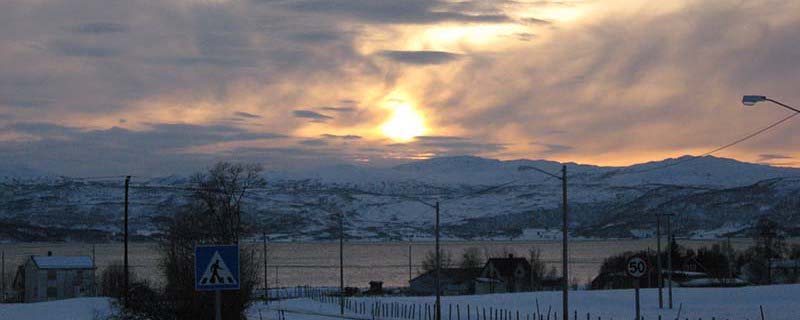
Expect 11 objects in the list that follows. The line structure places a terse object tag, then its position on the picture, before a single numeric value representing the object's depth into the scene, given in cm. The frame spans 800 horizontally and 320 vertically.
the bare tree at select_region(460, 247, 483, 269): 15525
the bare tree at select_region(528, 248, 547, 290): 12988
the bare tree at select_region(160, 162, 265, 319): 4444
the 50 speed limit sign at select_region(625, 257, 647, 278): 3744
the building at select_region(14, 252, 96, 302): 11669
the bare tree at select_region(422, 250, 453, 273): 15908
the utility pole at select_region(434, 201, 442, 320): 5341
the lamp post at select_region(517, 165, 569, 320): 4266
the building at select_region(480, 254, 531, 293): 12800
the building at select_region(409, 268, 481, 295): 12975
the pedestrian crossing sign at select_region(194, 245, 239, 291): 1969
